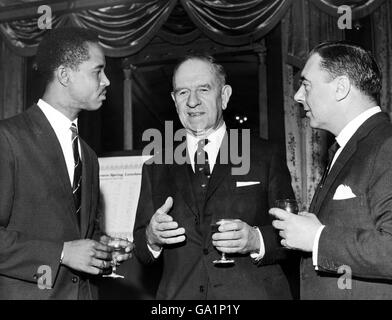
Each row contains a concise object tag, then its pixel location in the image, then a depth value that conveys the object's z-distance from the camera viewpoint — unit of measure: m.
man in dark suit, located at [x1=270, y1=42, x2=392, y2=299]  1.80
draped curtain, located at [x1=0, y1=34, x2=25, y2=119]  5.37
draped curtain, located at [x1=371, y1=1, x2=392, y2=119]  4.16
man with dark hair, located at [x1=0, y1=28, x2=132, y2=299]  2.13
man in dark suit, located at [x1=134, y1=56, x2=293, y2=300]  2.29
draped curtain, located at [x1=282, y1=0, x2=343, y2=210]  4.34
